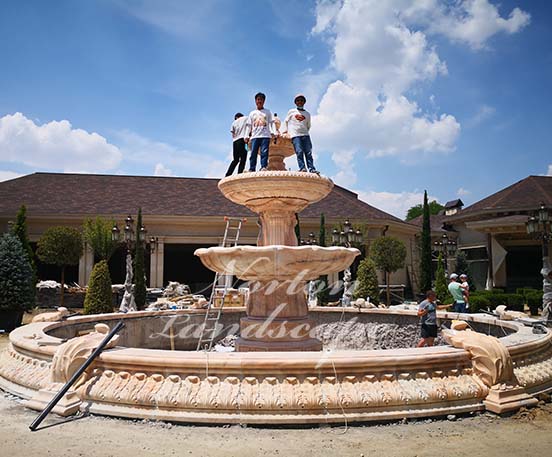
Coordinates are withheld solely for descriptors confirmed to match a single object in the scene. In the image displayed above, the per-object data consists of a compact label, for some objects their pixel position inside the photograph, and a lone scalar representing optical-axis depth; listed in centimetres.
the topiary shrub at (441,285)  2155
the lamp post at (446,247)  2275
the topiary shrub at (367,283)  1992
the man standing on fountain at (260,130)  887
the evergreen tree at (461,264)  2912
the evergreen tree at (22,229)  2169
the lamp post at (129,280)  1761
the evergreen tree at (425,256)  2399
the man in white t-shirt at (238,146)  934
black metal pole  497
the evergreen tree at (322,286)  2359
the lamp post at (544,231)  1548
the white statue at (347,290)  1801
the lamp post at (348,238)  1891
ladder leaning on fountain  1269
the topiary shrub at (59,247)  2281
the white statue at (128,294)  1759
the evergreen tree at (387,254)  2441
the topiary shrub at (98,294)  1709
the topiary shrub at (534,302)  2005
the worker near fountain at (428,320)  861
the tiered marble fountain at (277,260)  748
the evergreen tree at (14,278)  1493
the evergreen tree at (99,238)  2420
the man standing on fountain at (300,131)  885
